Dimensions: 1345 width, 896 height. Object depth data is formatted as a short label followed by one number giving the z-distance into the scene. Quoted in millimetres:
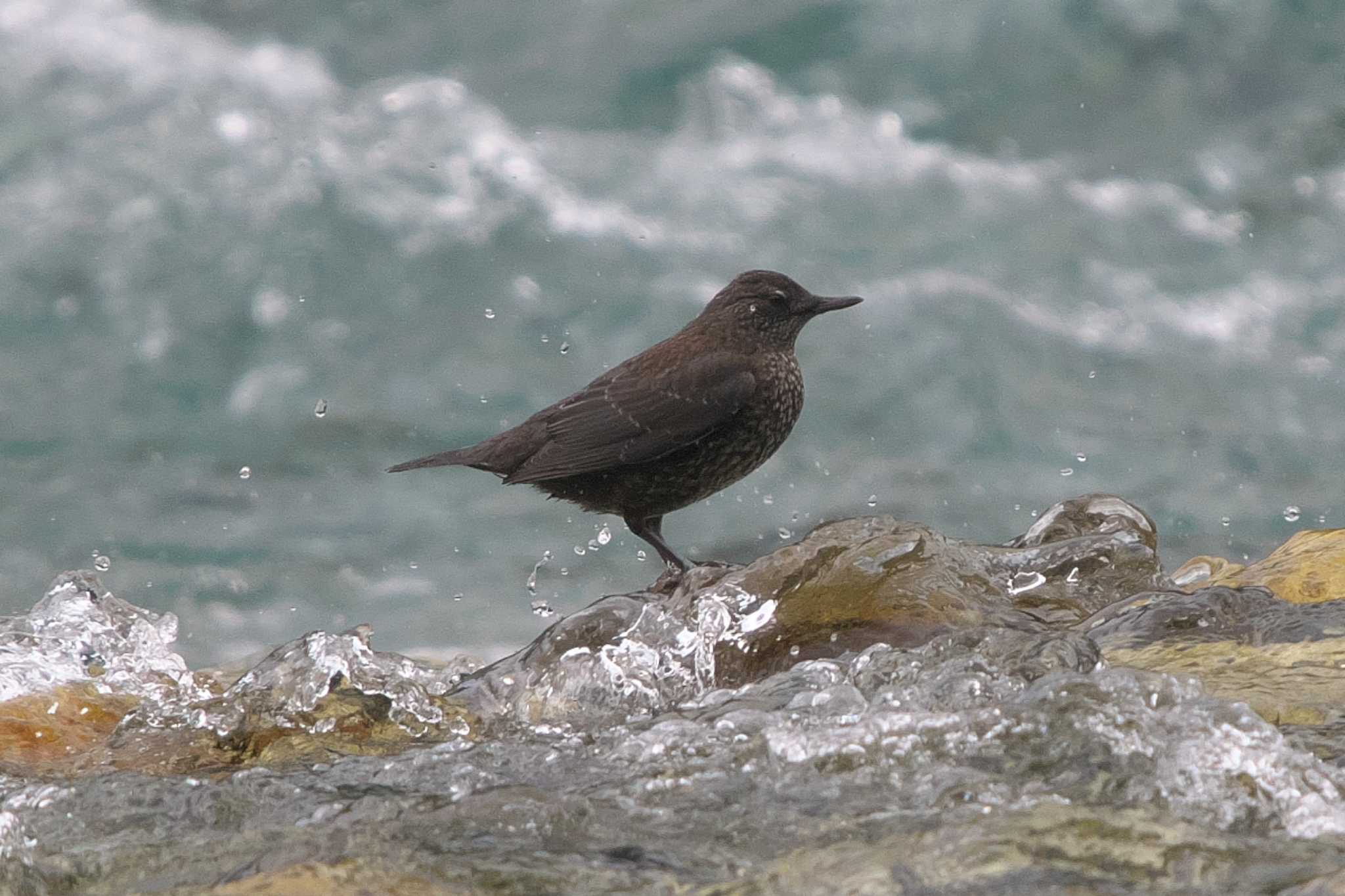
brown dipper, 11102
